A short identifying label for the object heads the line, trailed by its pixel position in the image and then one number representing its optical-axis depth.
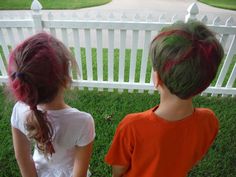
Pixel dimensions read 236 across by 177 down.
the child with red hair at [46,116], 0.93
